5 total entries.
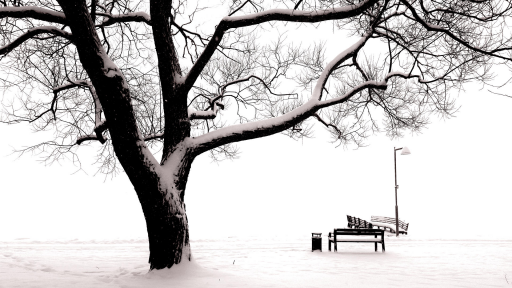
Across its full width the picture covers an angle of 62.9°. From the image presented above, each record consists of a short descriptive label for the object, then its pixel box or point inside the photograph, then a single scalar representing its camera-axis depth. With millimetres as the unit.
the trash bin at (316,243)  13461
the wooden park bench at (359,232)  13664
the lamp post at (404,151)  21844
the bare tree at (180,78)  7281
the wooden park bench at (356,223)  21316
